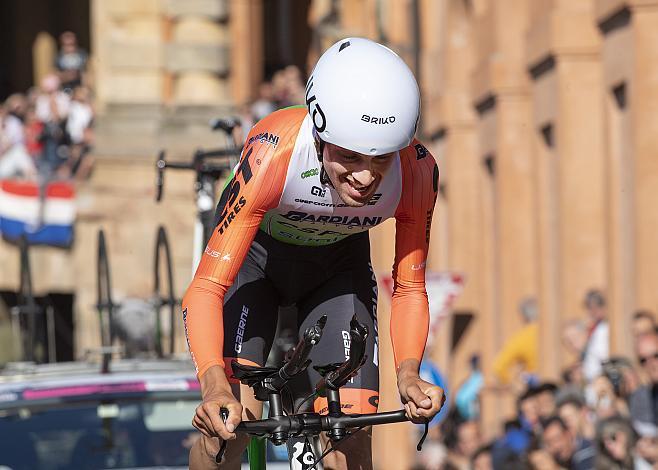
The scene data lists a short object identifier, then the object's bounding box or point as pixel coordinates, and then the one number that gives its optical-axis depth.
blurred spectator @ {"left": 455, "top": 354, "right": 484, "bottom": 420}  22.02
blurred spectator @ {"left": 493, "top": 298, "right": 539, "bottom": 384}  20.38
